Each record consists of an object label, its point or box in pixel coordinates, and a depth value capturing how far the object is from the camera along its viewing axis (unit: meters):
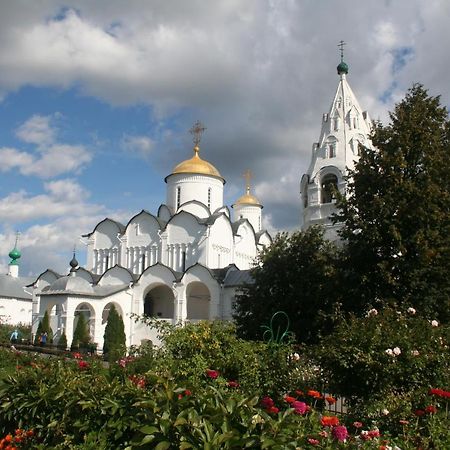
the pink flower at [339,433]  3.82
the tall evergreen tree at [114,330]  26.80
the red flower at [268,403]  4.68
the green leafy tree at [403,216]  13.46
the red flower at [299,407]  4.30
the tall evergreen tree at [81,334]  26.05
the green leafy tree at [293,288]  15.59
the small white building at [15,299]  49.44
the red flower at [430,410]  5.11
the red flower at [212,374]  5.64
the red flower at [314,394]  5.14
